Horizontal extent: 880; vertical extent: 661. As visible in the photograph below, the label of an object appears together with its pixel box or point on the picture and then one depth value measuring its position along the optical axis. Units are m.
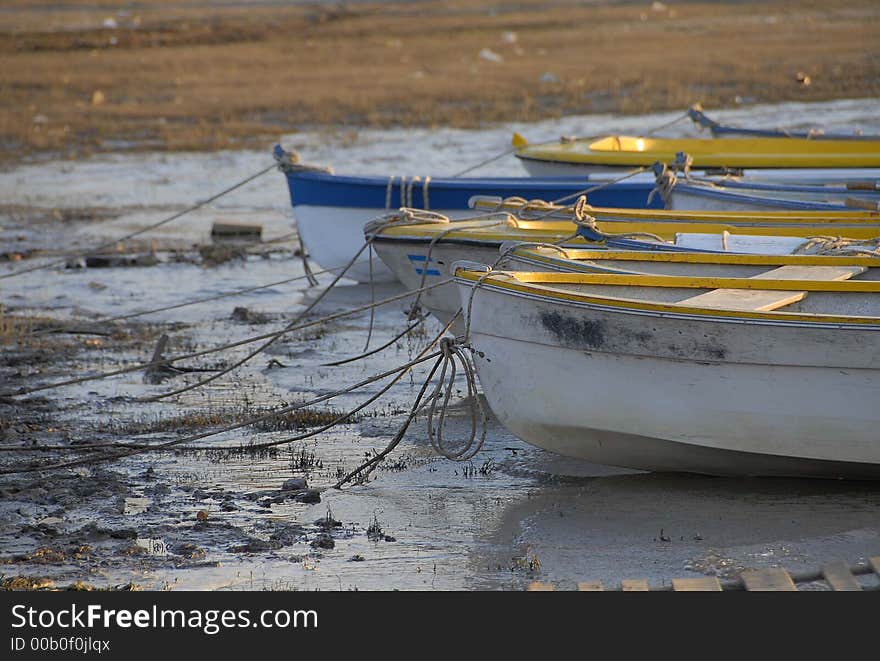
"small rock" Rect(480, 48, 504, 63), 65.50
